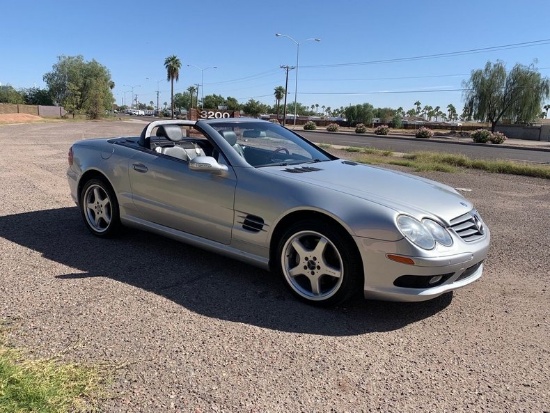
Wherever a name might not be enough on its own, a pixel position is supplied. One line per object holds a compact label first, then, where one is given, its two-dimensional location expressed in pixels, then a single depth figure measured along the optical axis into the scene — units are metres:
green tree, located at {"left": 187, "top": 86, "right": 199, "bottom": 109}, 113.96
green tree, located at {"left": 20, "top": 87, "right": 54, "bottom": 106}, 101.50
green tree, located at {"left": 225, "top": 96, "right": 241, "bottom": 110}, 118.15
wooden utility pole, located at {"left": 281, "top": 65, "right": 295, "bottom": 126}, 61.78
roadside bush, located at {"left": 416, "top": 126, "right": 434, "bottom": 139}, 50.62
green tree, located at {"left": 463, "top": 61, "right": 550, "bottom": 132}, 65.62
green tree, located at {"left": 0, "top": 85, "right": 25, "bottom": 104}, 108.00
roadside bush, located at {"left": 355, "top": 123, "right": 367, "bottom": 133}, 58.47
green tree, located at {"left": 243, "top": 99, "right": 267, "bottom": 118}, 118.56
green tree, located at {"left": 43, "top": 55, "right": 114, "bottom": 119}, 83.75
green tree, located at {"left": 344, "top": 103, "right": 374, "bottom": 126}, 123.31
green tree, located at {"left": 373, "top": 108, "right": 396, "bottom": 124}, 137.88
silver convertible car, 3.45
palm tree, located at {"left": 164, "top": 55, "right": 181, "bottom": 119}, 93.44
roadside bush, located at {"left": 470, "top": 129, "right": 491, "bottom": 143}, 44.31
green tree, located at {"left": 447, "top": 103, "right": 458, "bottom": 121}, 178.80
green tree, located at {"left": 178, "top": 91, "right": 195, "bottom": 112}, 156.15
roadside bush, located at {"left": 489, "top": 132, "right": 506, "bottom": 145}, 43.22
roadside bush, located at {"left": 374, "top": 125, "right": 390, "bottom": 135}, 56.49
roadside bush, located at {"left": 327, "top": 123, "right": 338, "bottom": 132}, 60.20
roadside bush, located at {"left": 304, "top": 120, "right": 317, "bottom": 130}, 63.95
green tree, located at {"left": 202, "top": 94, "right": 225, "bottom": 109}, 124.81
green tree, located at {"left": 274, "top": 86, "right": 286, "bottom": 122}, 113.38
